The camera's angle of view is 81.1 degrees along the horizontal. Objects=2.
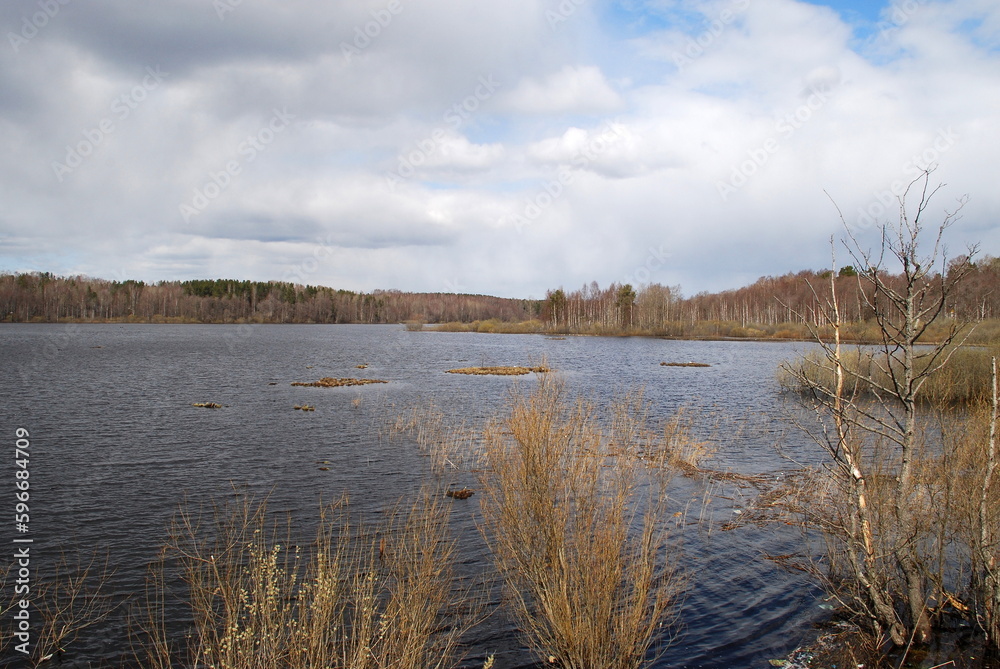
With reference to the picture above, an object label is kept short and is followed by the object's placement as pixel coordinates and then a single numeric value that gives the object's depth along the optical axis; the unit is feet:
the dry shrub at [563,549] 20.86
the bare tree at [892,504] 21.59
